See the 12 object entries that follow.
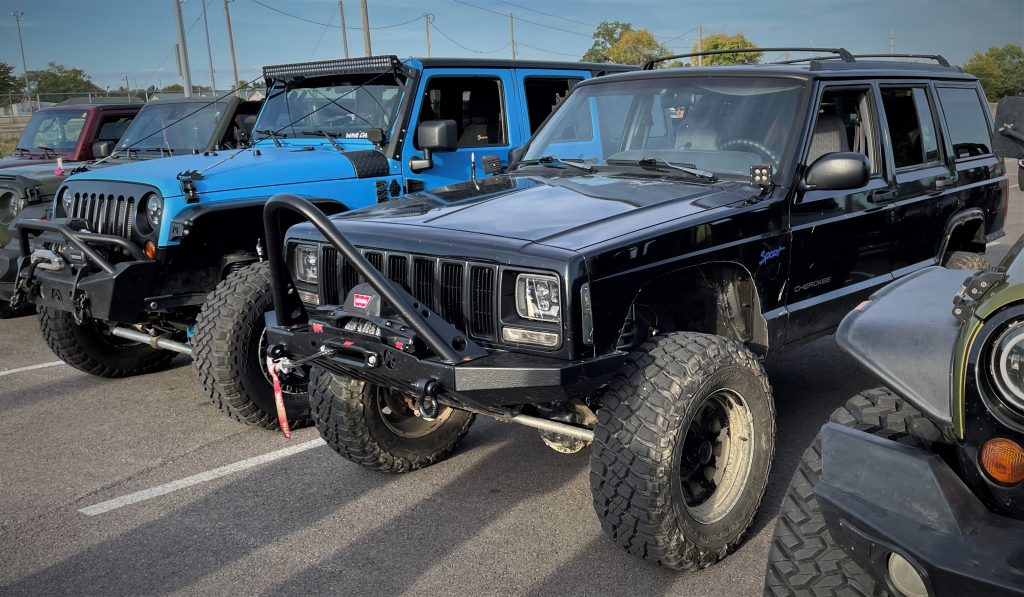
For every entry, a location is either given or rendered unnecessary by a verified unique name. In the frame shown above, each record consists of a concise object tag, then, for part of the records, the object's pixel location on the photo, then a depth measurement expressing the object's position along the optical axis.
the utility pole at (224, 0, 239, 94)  46.44
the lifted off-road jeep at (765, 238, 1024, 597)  1.93
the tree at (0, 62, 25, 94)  60.94
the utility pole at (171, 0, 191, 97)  21.36
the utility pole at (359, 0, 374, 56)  31.92
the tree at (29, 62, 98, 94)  64.88
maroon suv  9.82
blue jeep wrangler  5.14
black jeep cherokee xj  3.26
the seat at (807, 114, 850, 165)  4.48
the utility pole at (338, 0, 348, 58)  53.19
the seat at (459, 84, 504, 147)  6.97
